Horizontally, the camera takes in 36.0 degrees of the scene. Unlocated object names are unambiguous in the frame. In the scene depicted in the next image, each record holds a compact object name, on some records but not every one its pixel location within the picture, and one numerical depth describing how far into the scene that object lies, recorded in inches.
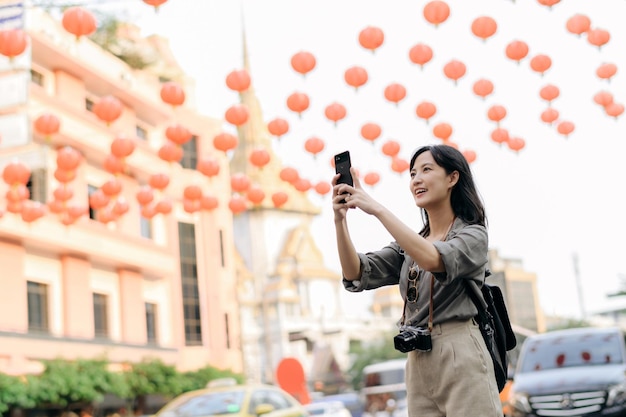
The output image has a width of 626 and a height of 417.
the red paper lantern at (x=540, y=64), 478.6
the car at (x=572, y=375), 425.1
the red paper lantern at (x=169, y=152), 592.4
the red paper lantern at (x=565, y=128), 539.4
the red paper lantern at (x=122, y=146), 593.0
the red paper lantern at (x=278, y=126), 535.5
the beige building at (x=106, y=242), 1015.6
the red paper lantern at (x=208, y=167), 606.5
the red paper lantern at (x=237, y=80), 487.5
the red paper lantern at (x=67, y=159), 608.1
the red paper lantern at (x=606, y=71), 493.4
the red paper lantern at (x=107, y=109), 563.5
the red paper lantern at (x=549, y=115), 529.0
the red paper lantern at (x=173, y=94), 514.0
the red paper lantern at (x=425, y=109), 506.6
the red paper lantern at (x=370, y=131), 548.4
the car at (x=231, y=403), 405.1
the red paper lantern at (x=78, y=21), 444.5
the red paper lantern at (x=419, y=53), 466.9
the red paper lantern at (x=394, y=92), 500.7
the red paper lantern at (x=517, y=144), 554.8
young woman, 125.2
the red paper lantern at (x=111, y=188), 676.7
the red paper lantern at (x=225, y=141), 567.2
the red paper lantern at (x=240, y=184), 620.1
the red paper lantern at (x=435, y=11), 436.8
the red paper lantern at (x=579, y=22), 459.2
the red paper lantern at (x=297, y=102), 498.9
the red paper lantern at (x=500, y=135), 536.7
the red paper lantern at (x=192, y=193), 643.5
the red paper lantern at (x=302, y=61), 468.8
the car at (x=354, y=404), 1463.1
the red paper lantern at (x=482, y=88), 493.7
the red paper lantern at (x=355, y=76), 482.9
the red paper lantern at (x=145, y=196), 715.2
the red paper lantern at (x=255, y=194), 623.5
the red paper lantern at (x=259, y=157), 584.1
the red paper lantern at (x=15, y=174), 625.6
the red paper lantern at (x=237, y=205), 665.0
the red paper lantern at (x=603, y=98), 519.2
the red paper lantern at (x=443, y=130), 526.9
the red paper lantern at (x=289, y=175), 599.8
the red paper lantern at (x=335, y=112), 518.9
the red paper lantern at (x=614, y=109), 521.3
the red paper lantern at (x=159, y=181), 676.1
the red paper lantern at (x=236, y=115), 524.7
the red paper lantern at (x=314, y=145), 557.6
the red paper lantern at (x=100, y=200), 710.3
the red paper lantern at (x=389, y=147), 571.8
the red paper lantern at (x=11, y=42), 452.8
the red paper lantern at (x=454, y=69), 487.0
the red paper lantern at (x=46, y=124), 606.5
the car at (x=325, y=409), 921.6
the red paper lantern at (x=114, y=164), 613.3
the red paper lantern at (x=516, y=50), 462.6
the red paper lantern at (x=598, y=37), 469.3
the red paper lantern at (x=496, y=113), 523.5
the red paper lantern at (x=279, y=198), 615.0
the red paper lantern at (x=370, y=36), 452.4
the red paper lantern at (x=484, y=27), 445.1
